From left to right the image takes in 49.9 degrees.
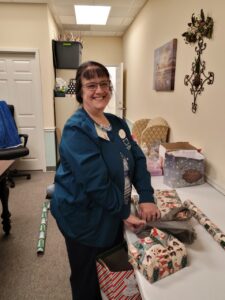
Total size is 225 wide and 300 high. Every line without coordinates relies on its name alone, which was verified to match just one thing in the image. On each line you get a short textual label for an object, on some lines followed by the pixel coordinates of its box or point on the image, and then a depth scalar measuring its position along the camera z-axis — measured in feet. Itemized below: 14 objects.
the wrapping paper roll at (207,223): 3.42
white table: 2.54
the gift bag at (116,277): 3.29
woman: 3.21
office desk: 7.55
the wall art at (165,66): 7.91
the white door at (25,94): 12.57
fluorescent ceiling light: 12.50
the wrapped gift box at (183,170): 5.41
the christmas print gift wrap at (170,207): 3.72
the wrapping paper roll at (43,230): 7.08
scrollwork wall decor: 5.65
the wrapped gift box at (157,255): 2.73
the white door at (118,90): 17.48
